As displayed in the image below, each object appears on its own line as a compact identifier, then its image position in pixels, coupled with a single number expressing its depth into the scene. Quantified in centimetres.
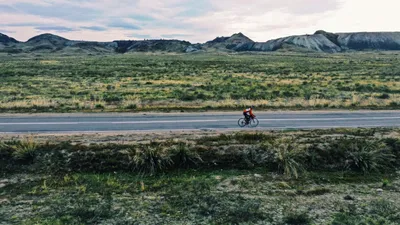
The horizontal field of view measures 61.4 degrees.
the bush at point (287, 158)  1111
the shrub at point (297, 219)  804
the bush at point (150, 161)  1118
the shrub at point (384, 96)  2835
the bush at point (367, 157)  1157
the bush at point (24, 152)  1150
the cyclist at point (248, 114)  1725
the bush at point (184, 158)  1163
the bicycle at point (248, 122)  1738
